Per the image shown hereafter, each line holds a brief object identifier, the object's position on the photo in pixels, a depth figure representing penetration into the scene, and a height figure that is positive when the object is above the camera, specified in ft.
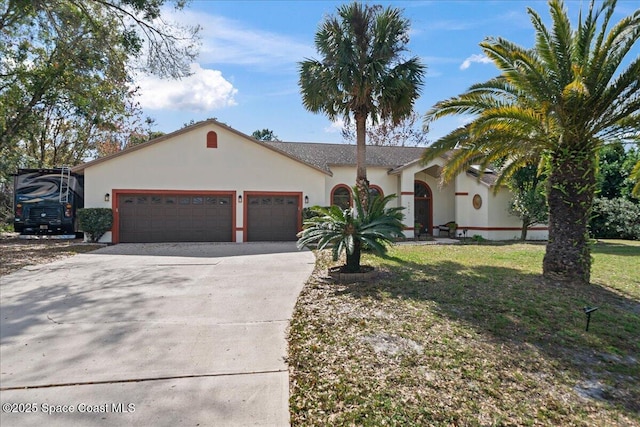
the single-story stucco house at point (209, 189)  51.11 +3.54
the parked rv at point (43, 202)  54.08 +1.58
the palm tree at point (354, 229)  25.46 -1.13
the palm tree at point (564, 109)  25.26 +7.60
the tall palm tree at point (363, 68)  37.78 +15.53
